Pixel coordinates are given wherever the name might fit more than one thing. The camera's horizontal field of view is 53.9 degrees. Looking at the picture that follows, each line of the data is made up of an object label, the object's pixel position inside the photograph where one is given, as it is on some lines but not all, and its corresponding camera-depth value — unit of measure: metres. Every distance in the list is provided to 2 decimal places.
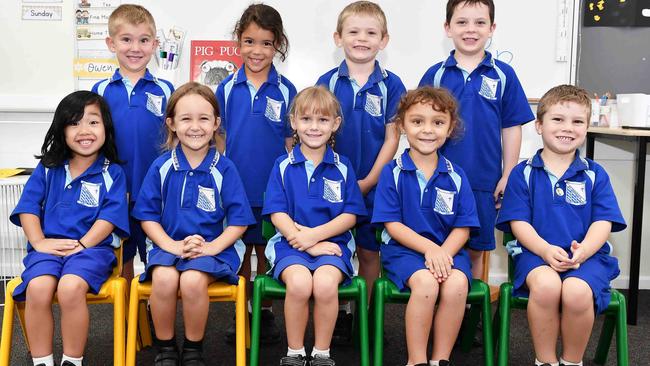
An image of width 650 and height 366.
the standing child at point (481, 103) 2.29
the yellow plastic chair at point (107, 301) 1.91
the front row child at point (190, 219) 1.95
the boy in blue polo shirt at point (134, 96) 2.31
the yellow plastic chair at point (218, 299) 1.92
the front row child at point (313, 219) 1.94
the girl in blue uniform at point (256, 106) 2.36
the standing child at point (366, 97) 2.34
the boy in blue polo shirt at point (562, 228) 1.91
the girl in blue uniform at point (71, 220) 1.91
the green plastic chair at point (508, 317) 1.96
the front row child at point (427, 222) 1.93
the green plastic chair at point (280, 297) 1.96
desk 2.65
